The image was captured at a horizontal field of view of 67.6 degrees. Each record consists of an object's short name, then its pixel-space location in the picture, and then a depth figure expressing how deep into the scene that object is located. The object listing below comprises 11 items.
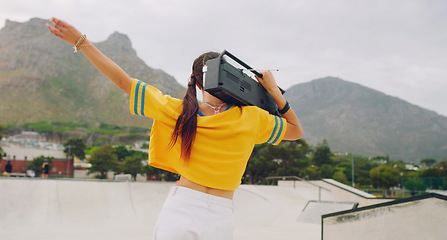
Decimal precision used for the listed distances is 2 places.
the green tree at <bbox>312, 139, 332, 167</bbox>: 59.09
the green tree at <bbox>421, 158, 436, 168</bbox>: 94.26
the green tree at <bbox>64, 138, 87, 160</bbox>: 68.94
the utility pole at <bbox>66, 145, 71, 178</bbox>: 67.62
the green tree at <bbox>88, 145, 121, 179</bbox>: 52.94
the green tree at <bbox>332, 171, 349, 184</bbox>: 44.60
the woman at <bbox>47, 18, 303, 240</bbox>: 1.55
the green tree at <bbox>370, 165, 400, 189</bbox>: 48.30
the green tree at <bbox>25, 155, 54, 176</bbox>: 55.59
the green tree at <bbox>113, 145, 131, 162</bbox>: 73.06
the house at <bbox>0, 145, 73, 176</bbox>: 61.72
